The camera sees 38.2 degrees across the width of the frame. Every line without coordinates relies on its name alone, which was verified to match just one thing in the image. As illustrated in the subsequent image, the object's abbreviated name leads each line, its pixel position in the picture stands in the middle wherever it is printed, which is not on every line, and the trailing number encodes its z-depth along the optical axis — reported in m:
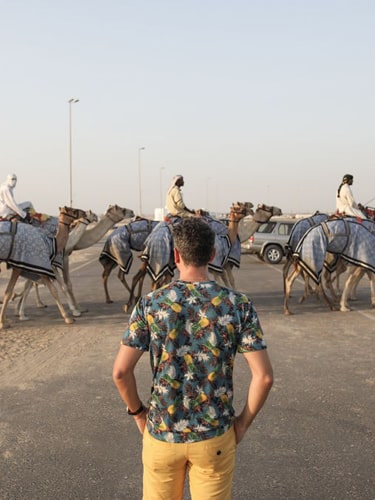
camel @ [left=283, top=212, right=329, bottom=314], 12.03
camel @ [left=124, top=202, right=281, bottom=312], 10.58
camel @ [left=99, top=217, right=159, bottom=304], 12.12
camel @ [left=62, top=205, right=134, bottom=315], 11.53
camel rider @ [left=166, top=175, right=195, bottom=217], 11.51
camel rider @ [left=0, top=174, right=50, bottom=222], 10.91
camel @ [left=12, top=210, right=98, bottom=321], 10.45
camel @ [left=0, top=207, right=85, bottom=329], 9.54
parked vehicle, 23.11
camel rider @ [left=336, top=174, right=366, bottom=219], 12.31
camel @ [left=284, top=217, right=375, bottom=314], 10.69
